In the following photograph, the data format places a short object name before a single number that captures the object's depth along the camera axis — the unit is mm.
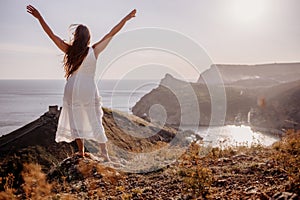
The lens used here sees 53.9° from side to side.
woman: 4648
